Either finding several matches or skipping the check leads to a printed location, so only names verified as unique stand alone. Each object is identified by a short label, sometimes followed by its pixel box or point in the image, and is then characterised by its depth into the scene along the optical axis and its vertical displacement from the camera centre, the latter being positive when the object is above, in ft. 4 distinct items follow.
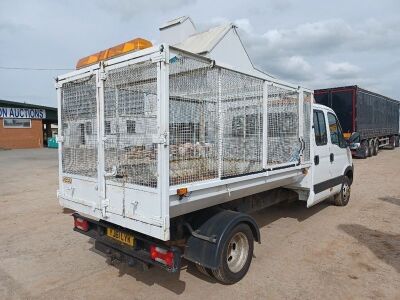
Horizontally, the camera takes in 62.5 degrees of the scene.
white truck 10.03 -0.69
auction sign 94.07 +6.62
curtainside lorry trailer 52.39 +3.98
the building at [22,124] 94.17 +3.29
